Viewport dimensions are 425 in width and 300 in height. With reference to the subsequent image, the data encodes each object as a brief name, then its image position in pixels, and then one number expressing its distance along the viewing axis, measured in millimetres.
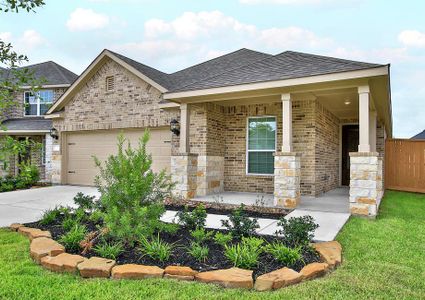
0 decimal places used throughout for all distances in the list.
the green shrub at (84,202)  5543
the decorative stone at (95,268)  3133
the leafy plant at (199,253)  3508
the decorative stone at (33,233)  4426
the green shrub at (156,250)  3491
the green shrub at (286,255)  3436
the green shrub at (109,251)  3547
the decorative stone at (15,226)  5078
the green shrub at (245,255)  3301
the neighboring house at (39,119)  14089
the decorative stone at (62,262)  3245
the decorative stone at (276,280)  2906
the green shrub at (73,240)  3885
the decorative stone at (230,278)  2922
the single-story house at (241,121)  6975
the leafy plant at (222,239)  3879
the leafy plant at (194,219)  4723
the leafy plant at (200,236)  4027
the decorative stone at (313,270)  3135
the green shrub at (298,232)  3867
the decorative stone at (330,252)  3523
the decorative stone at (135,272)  3082
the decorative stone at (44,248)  3594
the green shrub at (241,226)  4359
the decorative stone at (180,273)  3080
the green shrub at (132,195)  3830
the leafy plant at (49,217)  5266
